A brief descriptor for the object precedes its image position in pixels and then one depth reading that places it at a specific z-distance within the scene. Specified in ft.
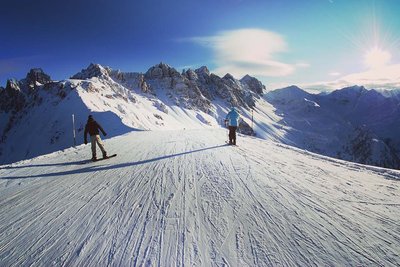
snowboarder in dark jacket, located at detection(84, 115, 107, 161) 34.01
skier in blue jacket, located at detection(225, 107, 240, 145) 45.50
